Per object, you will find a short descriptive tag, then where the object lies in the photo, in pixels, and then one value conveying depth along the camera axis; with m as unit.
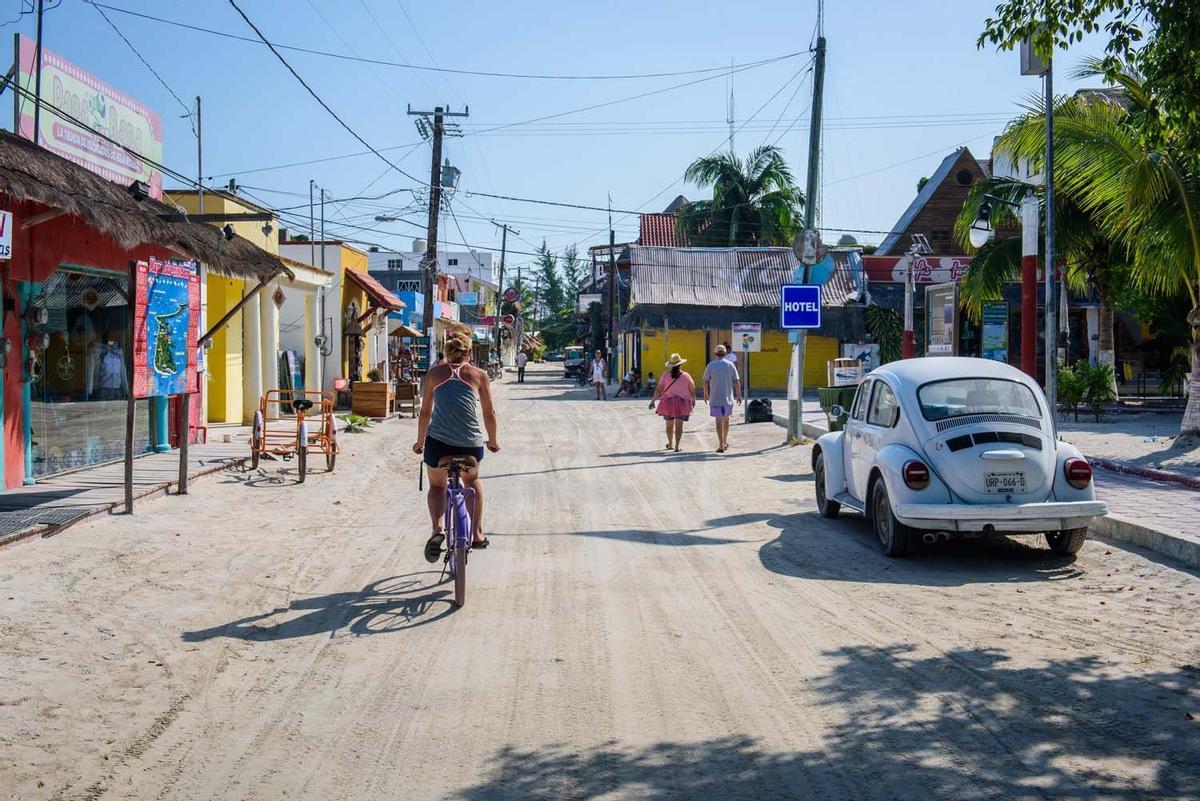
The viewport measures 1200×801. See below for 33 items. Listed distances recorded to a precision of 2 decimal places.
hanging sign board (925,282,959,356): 21.27
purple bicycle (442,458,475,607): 7.48
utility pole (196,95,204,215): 18.50
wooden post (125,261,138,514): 11.01
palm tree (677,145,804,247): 50.50
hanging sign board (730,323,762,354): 26.97
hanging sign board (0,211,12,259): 10.58
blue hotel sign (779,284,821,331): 20.06
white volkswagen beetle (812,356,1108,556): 8.97
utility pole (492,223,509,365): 68.43
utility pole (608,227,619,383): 55.36
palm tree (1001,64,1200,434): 15.80
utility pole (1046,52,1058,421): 15.41
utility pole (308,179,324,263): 33.61
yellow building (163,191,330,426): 24.31
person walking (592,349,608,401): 39.47
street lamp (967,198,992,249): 19.52
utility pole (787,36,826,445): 20.77
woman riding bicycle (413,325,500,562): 7.89
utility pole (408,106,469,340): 34.62
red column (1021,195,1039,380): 16.36
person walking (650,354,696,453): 19.58
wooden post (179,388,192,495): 12.56
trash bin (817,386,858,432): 17.29
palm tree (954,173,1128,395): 23.88
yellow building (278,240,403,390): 34.38
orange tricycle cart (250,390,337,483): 14.83
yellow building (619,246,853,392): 41.94
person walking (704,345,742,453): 19.17
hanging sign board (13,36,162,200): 16.11
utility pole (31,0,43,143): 14.62
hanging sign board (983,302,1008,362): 20.61
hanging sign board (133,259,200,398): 11.59
